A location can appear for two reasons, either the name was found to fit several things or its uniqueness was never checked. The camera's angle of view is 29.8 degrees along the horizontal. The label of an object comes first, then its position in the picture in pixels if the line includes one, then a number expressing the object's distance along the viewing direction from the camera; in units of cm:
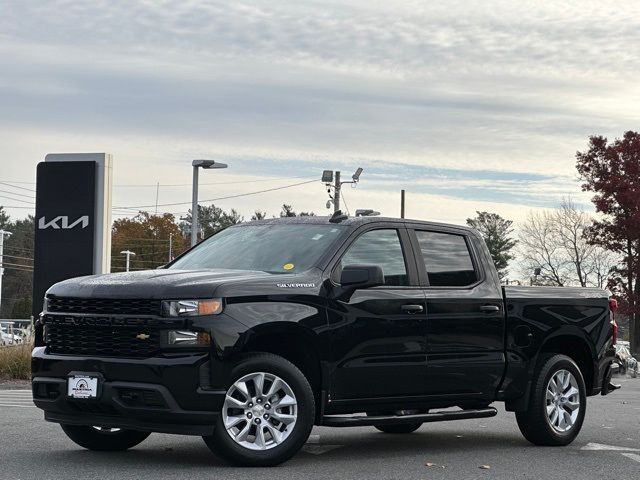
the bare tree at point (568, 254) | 6650
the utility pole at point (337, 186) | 5131
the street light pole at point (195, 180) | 3581
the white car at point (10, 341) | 2422
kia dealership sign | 2631
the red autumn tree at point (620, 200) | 4853
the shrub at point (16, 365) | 2245
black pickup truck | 848
